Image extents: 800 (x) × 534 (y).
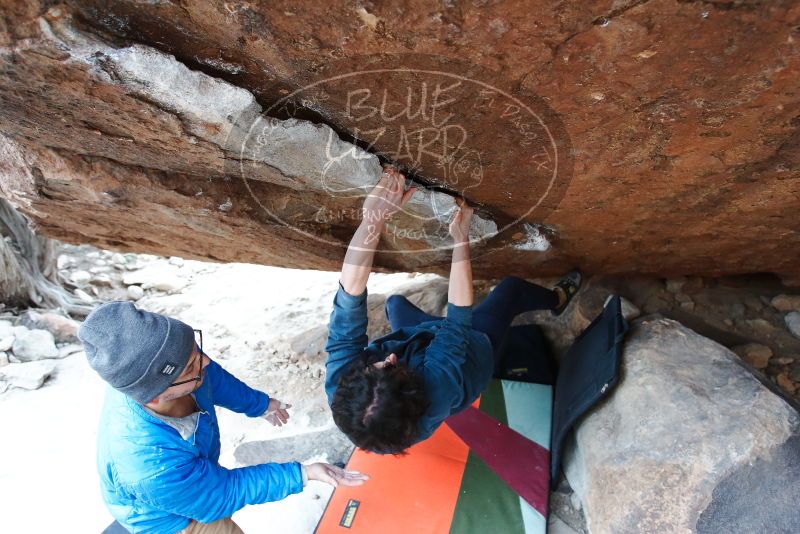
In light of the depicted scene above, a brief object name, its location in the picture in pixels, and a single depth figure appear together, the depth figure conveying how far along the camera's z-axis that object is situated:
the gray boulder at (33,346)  4.86
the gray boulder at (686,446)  1.85
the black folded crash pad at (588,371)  2.53
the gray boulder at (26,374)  4.30
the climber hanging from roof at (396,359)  1.82
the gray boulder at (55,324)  5.31
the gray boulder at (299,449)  3.20
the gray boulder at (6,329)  5.07
